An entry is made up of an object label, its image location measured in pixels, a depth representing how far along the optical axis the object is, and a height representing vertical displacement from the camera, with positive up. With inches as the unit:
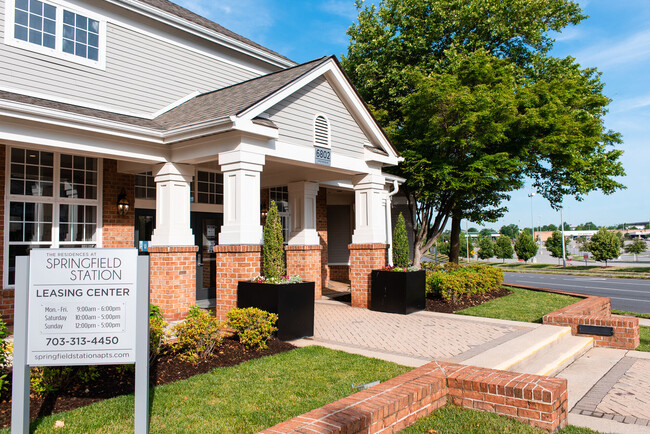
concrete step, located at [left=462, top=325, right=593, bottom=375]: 237.5 -61.9
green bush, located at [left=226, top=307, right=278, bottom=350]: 263.4 -46.3
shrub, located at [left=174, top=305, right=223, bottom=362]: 237.6 -45.9
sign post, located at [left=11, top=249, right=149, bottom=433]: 145.3 -22.2
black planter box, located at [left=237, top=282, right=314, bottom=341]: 288.7 -36.9
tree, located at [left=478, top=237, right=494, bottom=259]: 2245.3 -38.7
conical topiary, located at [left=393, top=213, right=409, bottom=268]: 440.8 -8.2
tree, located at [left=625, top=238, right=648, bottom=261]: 1838.1 -35.8
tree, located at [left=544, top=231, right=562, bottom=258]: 1920.5 -16.8
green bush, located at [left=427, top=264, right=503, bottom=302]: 466.6 -42.3
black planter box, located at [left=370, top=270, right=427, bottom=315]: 400.8 -42.6
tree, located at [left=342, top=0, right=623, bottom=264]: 617.0 +189.5
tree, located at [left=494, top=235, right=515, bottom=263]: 2177.7 -33.9
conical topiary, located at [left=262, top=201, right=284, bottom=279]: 313.6 -2.0
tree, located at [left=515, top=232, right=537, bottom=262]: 1966.0 -28.3
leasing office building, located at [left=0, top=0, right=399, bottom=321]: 319.0 +75.7
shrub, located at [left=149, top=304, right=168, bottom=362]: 220.3 -41.3
